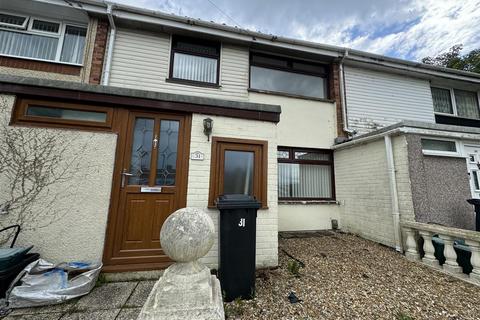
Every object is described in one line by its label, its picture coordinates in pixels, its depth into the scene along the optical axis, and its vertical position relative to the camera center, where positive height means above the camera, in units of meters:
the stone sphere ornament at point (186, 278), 1.09 -0.62
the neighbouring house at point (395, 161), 3.97 +0.67
